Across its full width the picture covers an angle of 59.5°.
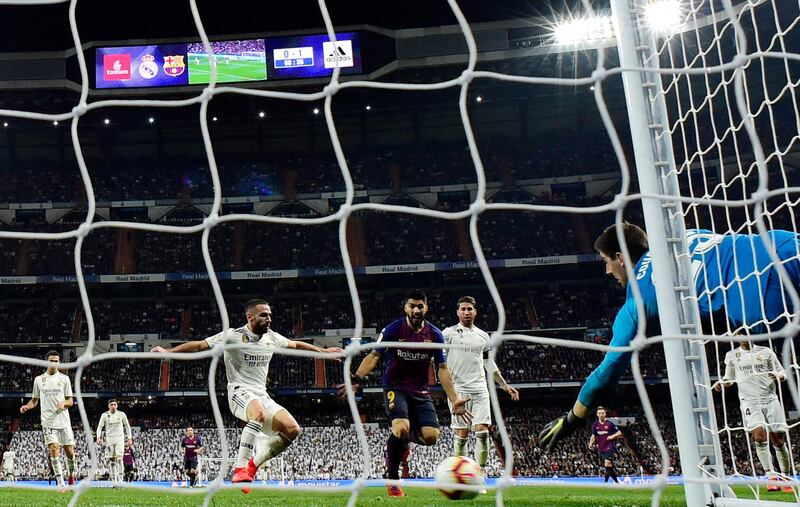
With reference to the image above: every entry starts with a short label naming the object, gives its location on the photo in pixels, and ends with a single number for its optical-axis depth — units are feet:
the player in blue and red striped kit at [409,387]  21.22
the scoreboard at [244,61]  82.07
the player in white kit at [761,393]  25.27
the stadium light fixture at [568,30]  74.38
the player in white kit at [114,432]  39.86
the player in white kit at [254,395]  20.21
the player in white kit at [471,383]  24.34
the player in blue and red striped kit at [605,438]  41.65
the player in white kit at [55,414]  32.58
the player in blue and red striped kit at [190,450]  47.96
